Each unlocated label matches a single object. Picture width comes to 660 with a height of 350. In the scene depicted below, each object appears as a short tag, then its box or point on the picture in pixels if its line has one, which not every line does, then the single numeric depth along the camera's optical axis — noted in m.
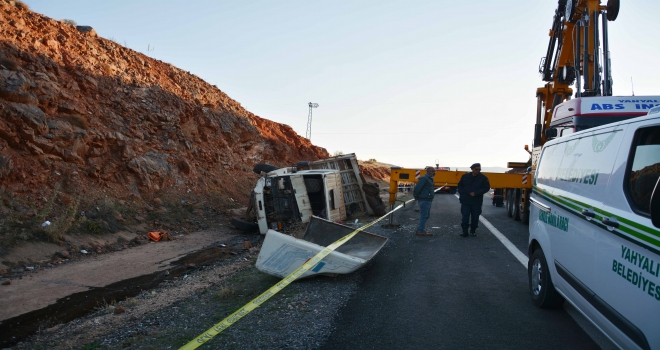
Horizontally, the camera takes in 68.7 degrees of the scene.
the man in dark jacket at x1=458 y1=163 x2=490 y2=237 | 10.74
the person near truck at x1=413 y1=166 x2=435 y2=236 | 10.85
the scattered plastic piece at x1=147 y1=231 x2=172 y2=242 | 13.01
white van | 3.06
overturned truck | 13.47
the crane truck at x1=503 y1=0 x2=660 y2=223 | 9.38
